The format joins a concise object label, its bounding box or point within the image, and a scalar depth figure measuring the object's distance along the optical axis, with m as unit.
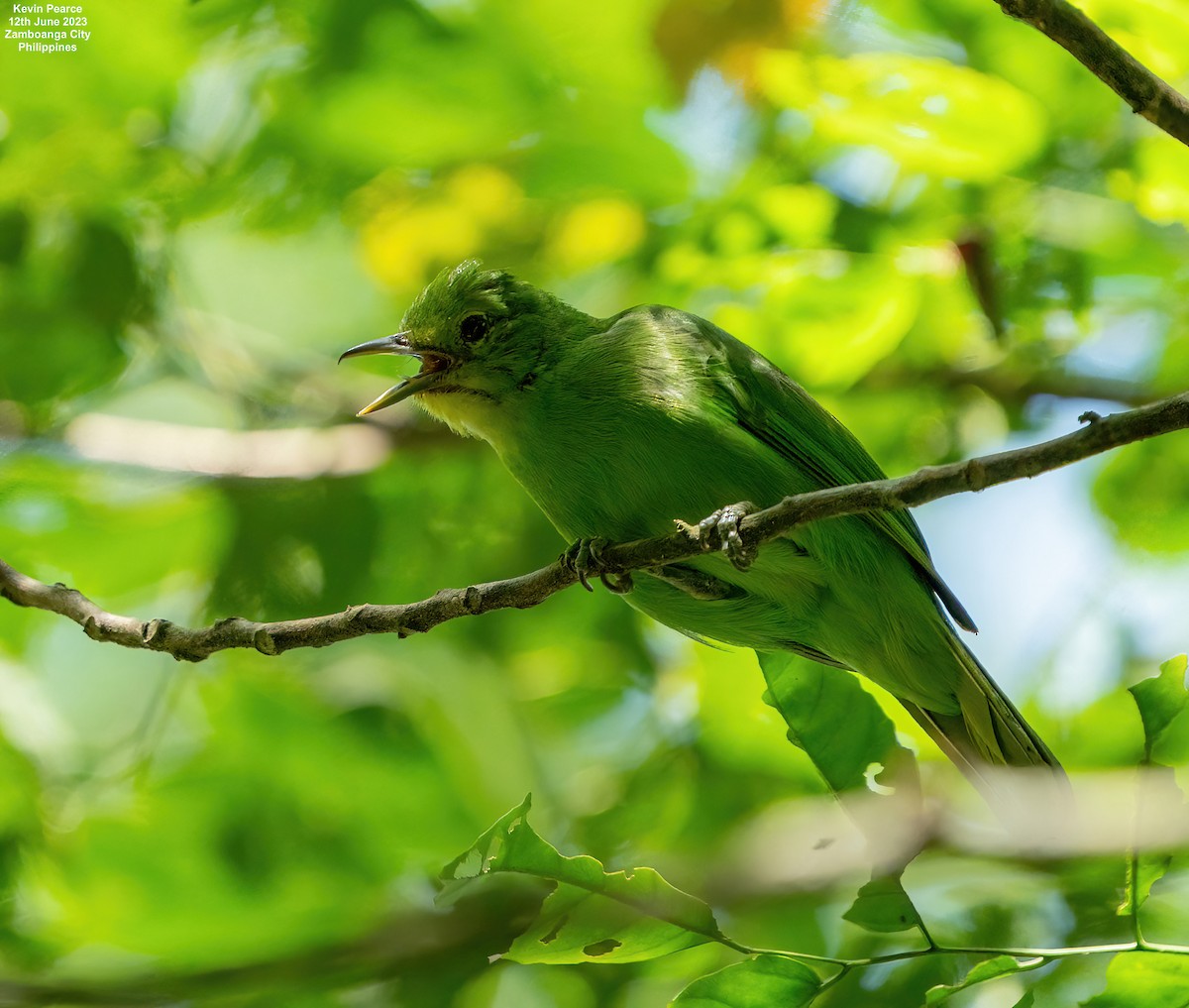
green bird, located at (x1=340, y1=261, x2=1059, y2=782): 8.01
